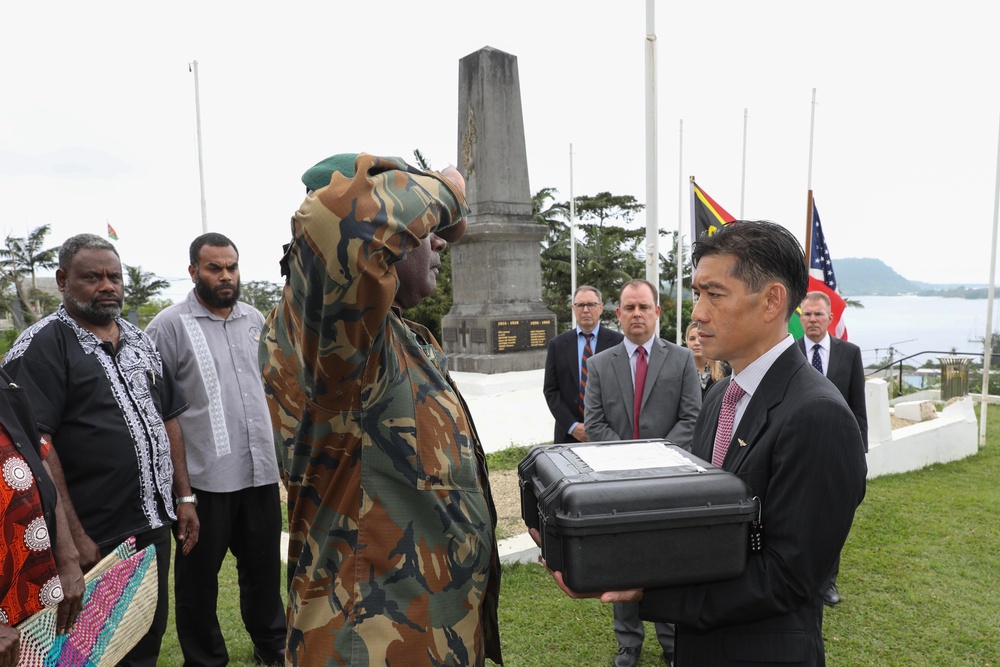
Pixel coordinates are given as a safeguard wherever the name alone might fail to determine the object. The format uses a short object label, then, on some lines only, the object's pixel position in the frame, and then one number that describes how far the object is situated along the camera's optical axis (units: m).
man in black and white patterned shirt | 2.80
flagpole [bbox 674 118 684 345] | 14.42
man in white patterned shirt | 3.36
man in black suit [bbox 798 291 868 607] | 4.30
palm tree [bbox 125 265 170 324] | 31.39
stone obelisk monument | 13.71
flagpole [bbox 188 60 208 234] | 14.66
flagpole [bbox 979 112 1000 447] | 8.62
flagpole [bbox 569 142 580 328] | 17.38
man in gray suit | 3.91
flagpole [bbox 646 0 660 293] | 7.97
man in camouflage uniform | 1.36
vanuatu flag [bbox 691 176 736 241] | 7.93
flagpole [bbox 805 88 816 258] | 9.52
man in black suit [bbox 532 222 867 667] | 1.47
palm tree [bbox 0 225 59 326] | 27.55
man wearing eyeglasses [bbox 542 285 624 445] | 5.25
